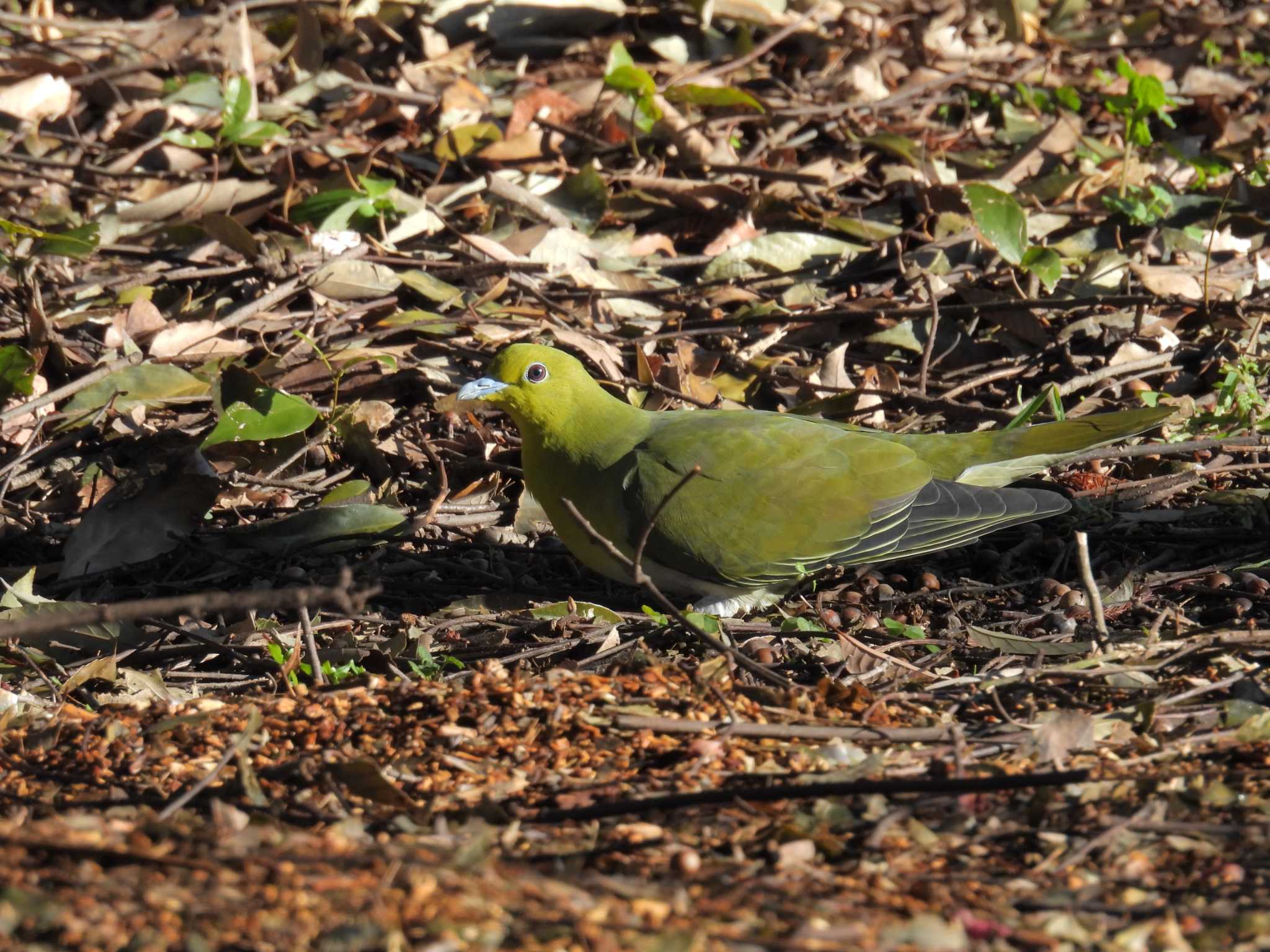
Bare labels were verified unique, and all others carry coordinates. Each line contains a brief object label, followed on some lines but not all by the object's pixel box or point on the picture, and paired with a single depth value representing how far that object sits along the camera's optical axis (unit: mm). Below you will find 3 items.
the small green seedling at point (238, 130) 12516
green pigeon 9023
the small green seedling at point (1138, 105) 12477
